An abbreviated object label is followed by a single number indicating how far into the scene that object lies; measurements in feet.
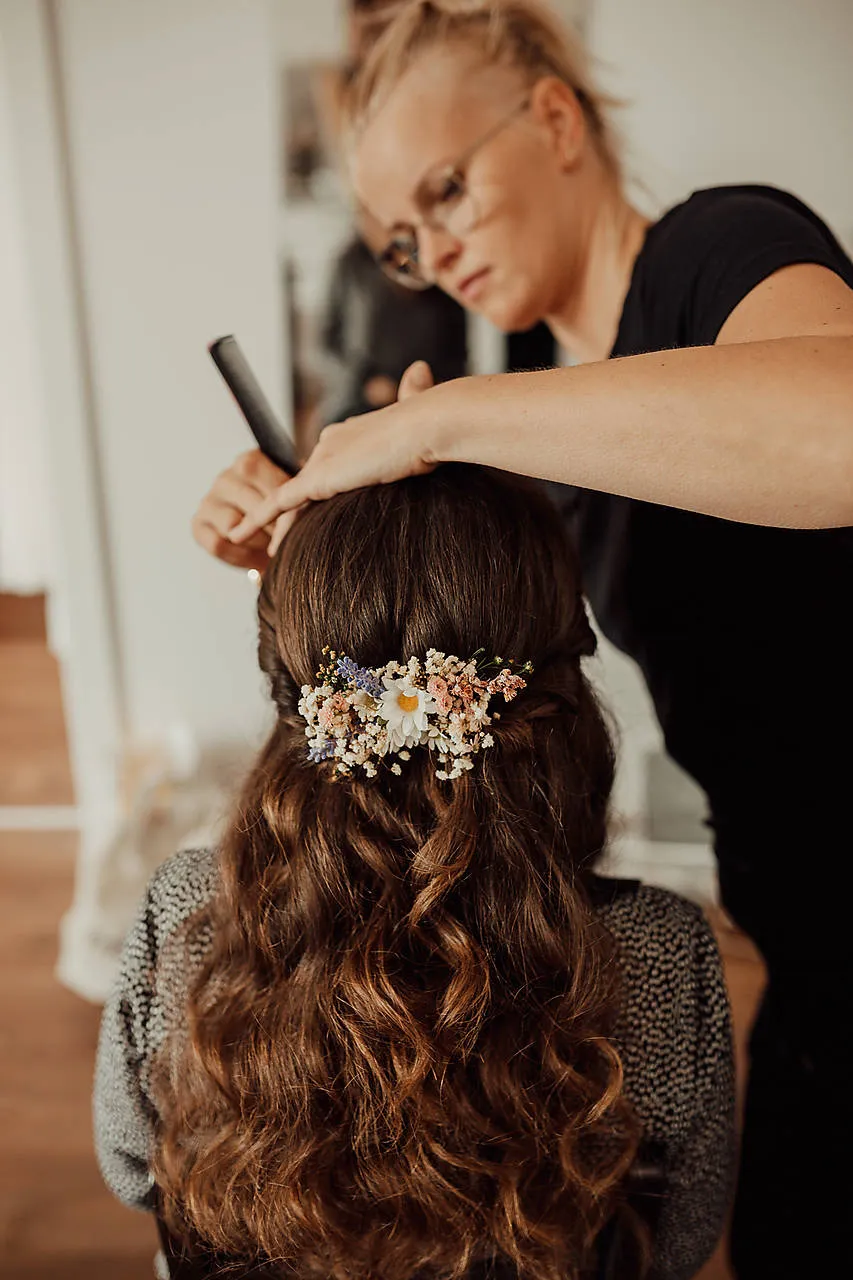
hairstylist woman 2.52
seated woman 2.30
